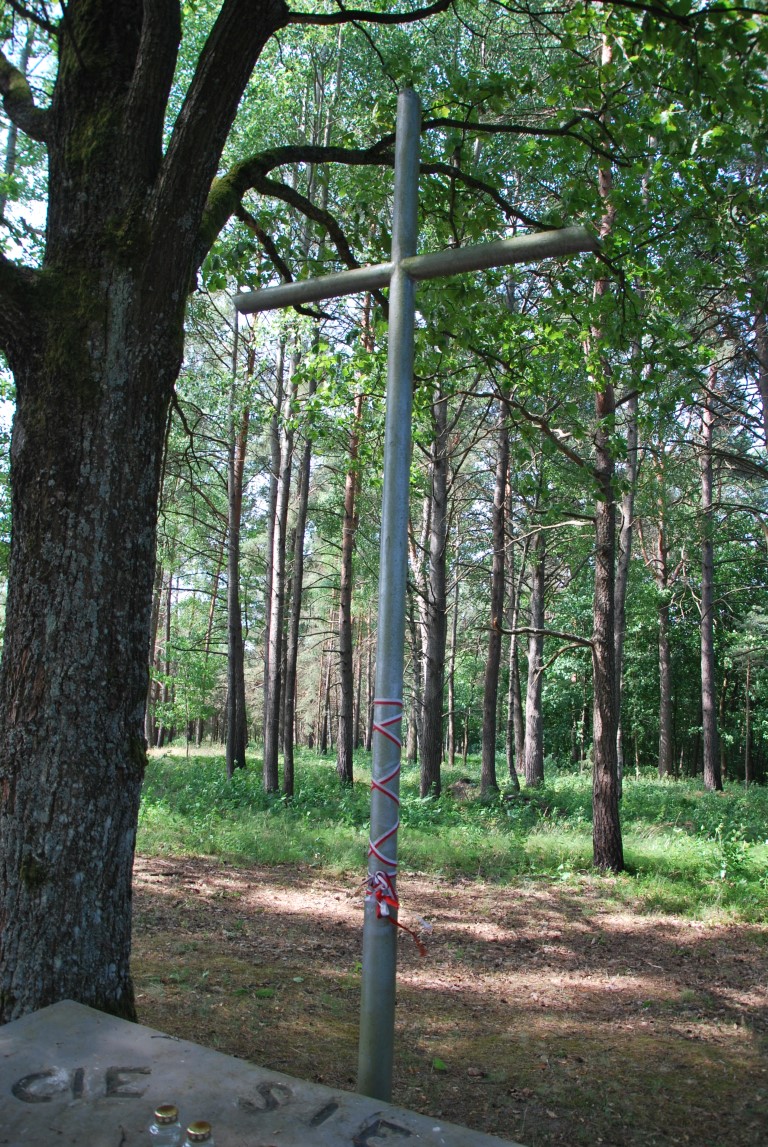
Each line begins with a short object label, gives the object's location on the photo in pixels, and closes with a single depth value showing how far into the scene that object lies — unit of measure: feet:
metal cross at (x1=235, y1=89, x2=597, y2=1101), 9.71
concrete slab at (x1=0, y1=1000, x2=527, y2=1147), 7.28
